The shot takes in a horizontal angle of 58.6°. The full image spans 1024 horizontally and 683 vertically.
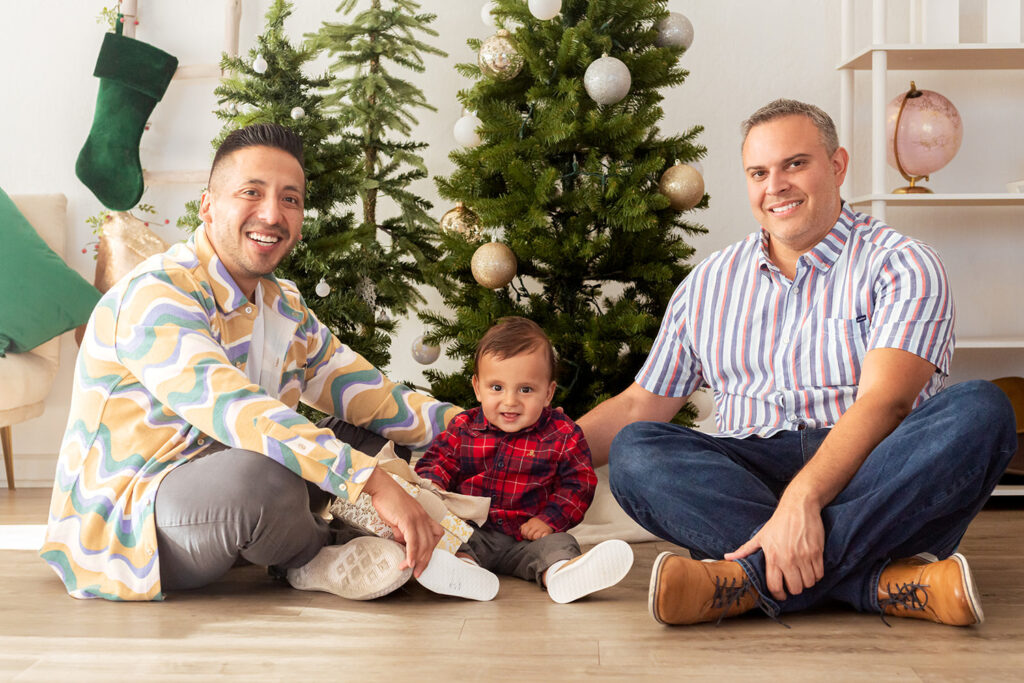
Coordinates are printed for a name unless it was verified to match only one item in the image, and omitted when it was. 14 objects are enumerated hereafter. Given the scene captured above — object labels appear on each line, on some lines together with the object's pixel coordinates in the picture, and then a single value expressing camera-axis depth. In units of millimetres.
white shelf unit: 2494
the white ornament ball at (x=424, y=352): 2371
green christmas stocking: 2871
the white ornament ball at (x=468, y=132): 2287
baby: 1701
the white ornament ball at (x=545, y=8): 2080
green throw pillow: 2598
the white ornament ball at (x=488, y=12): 2270
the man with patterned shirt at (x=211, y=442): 1419
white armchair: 2580
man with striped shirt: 1309
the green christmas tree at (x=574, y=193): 2139
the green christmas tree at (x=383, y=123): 2496
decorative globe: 2592
